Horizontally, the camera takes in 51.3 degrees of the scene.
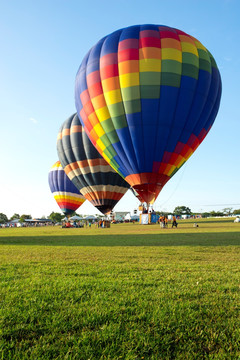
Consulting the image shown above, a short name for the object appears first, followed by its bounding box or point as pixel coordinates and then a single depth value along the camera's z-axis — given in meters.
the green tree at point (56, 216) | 148.75
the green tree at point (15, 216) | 163.70
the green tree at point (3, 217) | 141.75
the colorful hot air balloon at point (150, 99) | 20.36
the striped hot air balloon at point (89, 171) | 32.75
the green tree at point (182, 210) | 183.80
